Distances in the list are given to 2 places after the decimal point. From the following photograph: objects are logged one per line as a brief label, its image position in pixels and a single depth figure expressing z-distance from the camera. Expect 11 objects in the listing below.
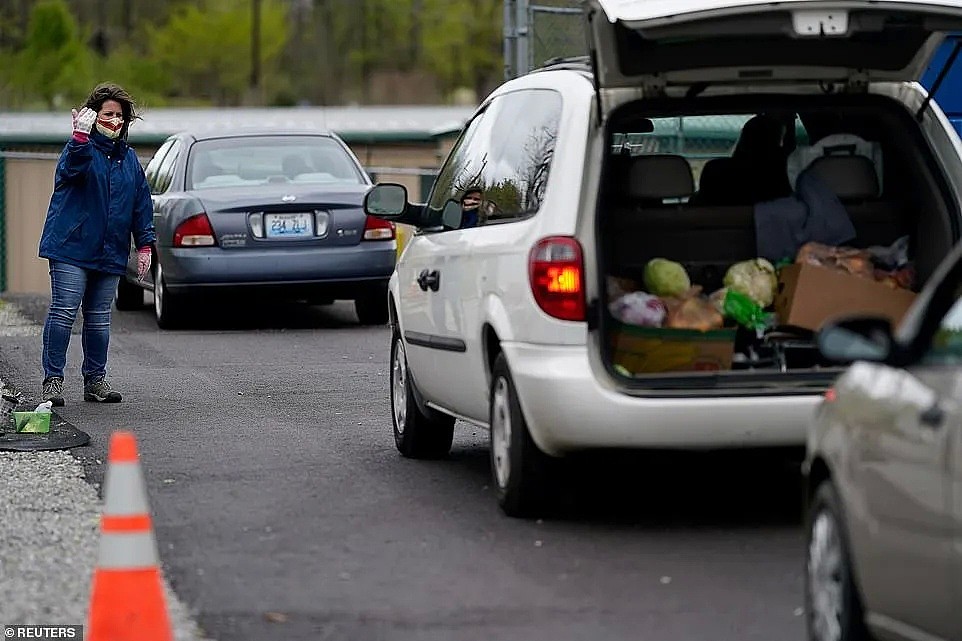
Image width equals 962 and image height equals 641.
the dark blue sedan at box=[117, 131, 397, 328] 34.00
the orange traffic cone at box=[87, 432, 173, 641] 11.63
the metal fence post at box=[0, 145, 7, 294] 45.50
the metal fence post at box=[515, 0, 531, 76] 36.87
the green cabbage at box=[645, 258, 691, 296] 17.08
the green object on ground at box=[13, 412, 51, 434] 20.97
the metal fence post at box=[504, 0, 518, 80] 37.72
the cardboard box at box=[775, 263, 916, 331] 17.02
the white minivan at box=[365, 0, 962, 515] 15.33
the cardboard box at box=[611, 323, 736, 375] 16.25
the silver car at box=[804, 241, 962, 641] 9.73
